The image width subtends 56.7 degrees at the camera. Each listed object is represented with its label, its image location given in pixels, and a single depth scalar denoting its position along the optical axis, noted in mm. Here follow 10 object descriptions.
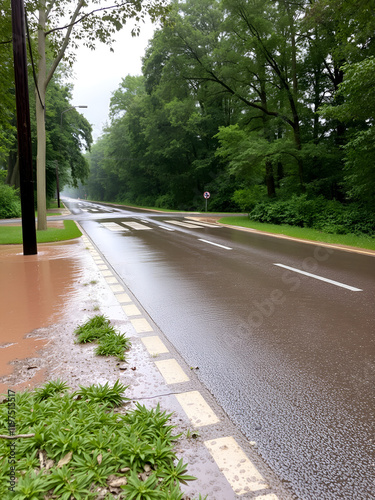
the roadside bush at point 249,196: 26556
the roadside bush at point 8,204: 28503
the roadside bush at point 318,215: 16484
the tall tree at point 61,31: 13945
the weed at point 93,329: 3861
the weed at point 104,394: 2602
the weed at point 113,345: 3506
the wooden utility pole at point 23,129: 8539
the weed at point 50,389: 2676
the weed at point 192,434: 2271
